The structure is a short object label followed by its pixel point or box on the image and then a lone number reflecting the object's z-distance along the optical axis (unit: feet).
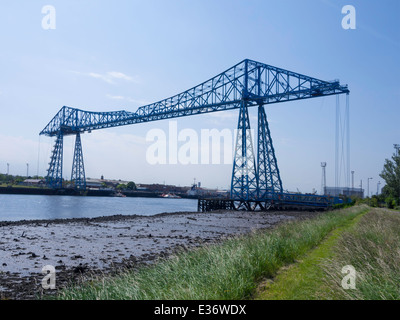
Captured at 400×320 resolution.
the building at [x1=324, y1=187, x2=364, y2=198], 422.82
